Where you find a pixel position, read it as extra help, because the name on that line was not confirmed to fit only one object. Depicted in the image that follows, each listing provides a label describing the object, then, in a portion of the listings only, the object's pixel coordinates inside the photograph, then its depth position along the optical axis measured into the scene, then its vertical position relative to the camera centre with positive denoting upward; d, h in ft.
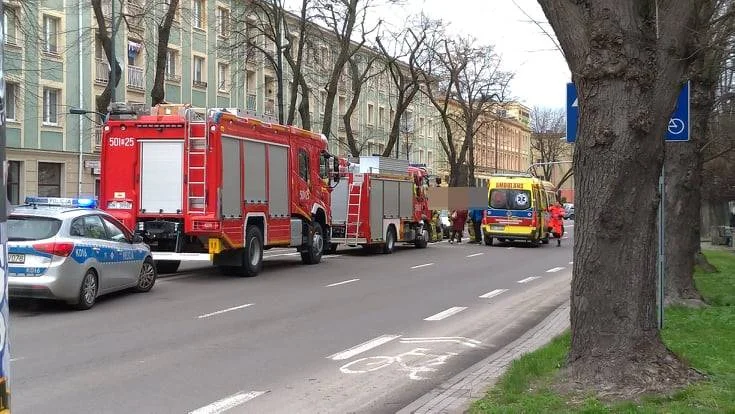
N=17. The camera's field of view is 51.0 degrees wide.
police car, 35.96 -2.33
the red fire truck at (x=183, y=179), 50.72 +1.72
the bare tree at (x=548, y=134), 286.25 +27.68
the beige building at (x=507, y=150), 286.46 +25.50
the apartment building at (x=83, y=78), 112.57 +21.54
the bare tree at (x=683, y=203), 39.78 +0.31
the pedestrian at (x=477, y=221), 109.91 -1.98
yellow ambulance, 102.63 -0.17
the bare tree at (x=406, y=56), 129.70 +25.62
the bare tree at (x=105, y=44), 78.28 +16.59
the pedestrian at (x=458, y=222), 110.18 -2.13
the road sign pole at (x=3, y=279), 9.18 -0.91
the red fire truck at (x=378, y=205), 79.87 +0.20
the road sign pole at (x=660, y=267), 26.91 -2.04
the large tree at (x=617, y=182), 20.42 +0.71
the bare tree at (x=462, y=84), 149.48 +25.62
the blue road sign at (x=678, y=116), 29.17 +3.53
